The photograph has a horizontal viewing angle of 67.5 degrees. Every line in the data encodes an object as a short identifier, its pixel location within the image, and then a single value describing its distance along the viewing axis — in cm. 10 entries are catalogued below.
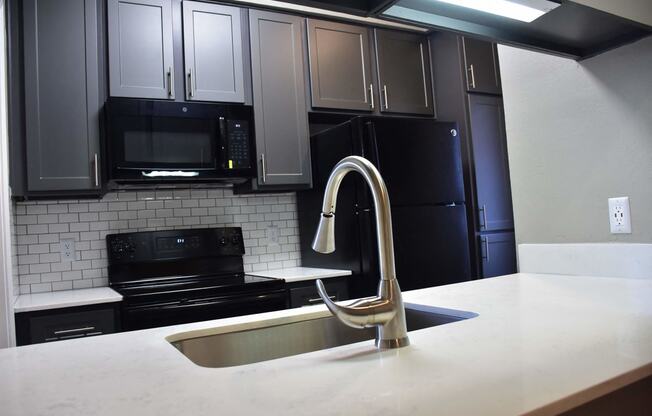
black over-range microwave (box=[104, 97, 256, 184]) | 239
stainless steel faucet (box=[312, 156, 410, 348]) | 86
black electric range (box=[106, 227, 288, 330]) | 219
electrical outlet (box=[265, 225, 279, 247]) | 313
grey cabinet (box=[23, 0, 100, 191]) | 230
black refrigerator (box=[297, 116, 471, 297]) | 270
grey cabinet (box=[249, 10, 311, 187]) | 281
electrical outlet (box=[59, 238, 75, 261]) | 258
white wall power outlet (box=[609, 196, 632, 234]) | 153
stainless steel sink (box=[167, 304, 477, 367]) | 116
